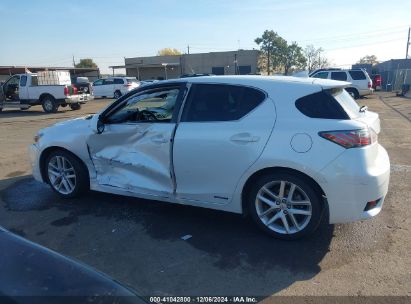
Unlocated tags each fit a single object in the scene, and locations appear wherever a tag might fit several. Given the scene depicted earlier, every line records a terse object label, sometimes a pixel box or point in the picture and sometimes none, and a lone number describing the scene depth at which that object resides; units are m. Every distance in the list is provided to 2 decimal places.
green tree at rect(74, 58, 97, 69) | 95.20
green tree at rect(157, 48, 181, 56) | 110.81
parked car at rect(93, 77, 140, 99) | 31.27
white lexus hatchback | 3.62
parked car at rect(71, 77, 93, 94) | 20.91
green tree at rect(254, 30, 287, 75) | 76.00
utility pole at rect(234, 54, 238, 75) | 63.22
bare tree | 83.12
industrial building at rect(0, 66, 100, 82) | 41.88
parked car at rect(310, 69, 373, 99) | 21.98
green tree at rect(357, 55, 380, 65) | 98.56
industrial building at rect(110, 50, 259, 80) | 65.56
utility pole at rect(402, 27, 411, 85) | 30.24
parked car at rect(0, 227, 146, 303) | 1.75
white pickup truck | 19.39
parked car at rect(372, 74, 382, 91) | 30.45
